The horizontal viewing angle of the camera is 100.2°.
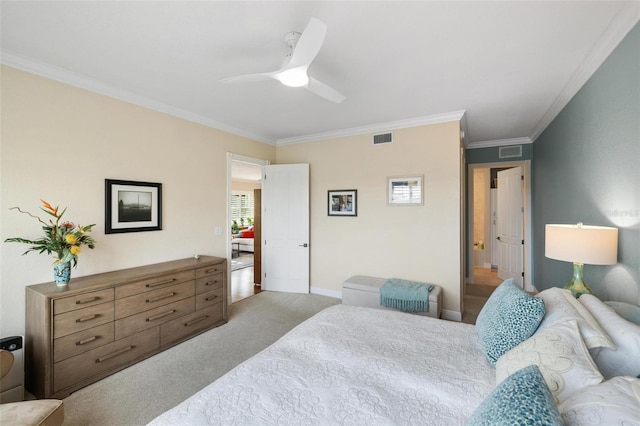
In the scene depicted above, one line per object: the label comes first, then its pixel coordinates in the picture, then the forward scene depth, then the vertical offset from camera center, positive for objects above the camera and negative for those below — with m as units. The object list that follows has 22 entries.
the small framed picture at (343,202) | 4.25 +0.19
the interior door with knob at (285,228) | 4.56 -0.24
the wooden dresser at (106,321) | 2.03 -0.95
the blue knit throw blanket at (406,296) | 3.25 -1.02
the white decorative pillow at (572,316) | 1.14 -0.50
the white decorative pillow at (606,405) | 0.75 -0.57
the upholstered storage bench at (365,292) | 3.40 -1.05
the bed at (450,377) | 0.86 -0.80
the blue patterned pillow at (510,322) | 1.36 -0.58
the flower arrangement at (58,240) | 2.15 -0.21
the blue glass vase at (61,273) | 2.15 -0.47
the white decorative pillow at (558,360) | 0.99 -0.59
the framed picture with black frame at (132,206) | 2.73 +0.09
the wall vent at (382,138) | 3.95 +1.13
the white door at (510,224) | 4.96 -0.21
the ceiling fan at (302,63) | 1.48 +0.98
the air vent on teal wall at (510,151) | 4.79 +1.12
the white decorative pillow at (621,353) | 1.10 -0.59
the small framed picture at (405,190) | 3.77 +0.34
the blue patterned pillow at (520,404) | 0.74 -0.56
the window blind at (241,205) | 11.20 +0.38
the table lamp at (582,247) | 1.82 -0.24
